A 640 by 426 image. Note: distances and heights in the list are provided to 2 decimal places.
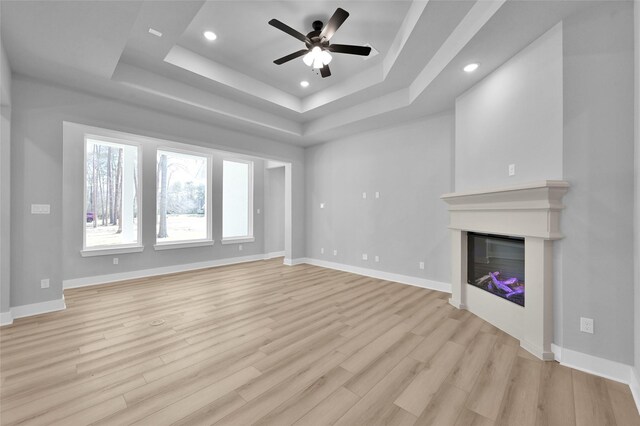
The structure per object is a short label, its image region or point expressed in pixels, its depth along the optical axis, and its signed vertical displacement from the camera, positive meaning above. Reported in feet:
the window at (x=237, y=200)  22.00 +1.07
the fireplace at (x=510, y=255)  7.50 -1.61
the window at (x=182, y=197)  18.52 +1.15
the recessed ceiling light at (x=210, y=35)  10.67 +7.44
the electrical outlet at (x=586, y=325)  6.89 -3.05
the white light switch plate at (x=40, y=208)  10.77 +0.18
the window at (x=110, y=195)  15.65 +1.13
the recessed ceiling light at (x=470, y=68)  9.79 +5.56
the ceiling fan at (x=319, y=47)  9.00 +6.33
